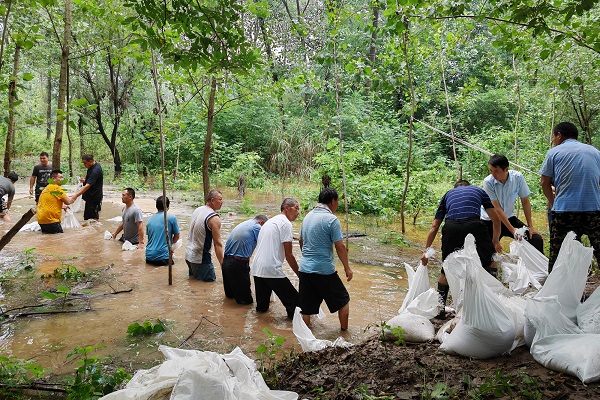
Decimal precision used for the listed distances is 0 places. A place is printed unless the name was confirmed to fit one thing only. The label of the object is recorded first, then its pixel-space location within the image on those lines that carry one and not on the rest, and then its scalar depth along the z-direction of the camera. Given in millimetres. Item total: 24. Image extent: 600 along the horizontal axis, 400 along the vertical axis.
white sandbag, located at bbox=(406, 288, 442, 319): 4379
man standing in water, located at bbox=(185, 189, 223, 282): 6094
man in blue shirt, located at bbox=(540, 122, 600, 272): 4273
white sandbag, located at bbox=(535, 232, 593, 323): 3258
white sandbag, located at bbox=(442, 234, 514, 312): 3374
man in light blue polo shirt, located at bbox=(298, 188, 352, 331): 4664
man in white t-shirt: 5160
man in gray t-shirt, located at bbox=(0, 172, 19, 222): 8975
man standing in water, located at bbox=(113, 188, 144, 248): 7832
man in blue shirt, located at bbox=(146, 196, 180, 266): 6941
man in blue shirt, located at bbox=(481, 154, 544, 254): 5230
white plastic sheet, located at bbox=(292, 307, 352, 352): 3887
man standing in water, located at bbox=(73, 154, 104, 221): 9188
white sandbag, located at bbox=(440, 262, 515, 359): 3193
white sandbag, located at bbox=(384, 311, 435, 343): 3904
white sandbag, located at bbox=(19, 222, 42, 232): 9133
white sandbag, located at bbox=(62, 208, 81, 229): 9354
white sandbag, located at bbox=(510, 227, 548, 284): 5121
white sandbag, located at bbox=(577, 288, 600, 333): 3064
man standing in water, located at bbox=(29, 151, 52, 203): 10227
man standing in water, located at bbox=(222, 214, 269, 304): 5617
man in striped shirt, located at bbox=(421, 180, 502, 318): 4641
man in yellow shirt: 8727
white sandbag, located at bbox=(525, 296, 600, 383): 2721
